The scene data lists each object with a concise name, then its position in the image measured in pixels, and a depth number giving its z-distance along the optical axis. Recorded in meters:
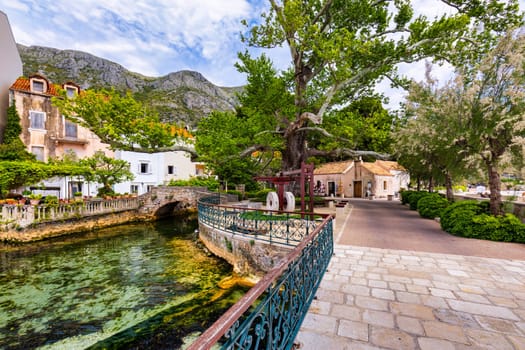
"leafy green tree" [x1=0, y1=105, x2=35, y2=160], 18.62
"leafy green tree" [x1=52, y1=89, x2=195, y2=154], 12.27
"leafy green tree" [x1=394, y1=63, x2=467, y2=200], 9.16
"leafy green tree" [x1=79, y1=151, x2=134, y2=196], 18.31
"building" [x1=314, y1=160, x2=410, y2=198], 29.77
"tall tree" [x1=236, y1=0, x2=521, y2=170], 11.72
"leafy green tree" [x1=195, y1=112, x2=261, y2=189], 12.41
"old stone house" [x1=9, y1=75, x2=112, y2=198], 20.69
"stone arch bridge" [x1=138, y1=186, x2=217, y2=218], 21.91
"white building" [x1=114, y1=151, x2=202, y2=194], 25.53
